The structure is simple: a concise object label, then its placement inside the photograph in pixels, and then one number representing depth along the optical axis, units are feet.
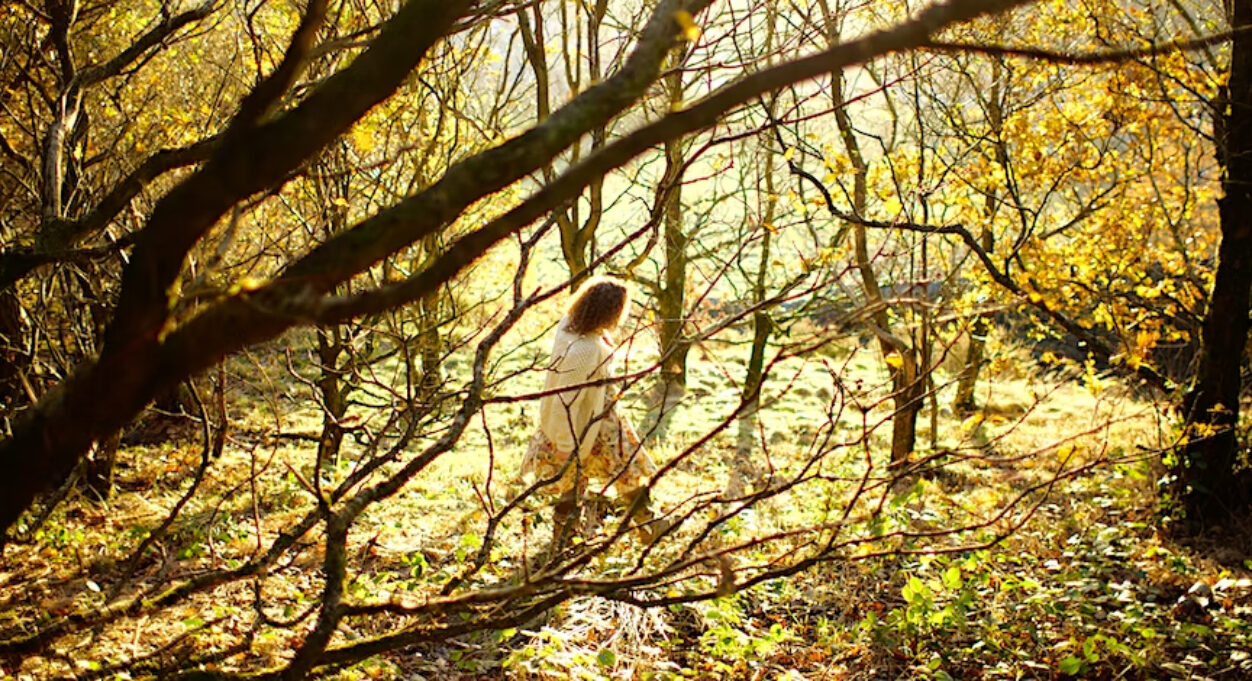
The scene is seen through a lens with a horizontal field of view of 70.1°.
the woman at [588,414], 16.88
